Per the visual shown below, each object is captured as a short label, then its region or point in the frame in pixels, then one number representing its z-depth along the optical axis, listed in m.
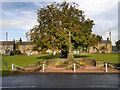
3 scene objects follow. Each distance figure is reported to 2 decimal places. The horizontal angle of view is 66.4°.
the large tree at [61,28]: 15.63
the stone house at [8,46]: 64.34
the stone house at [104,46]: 58.34
